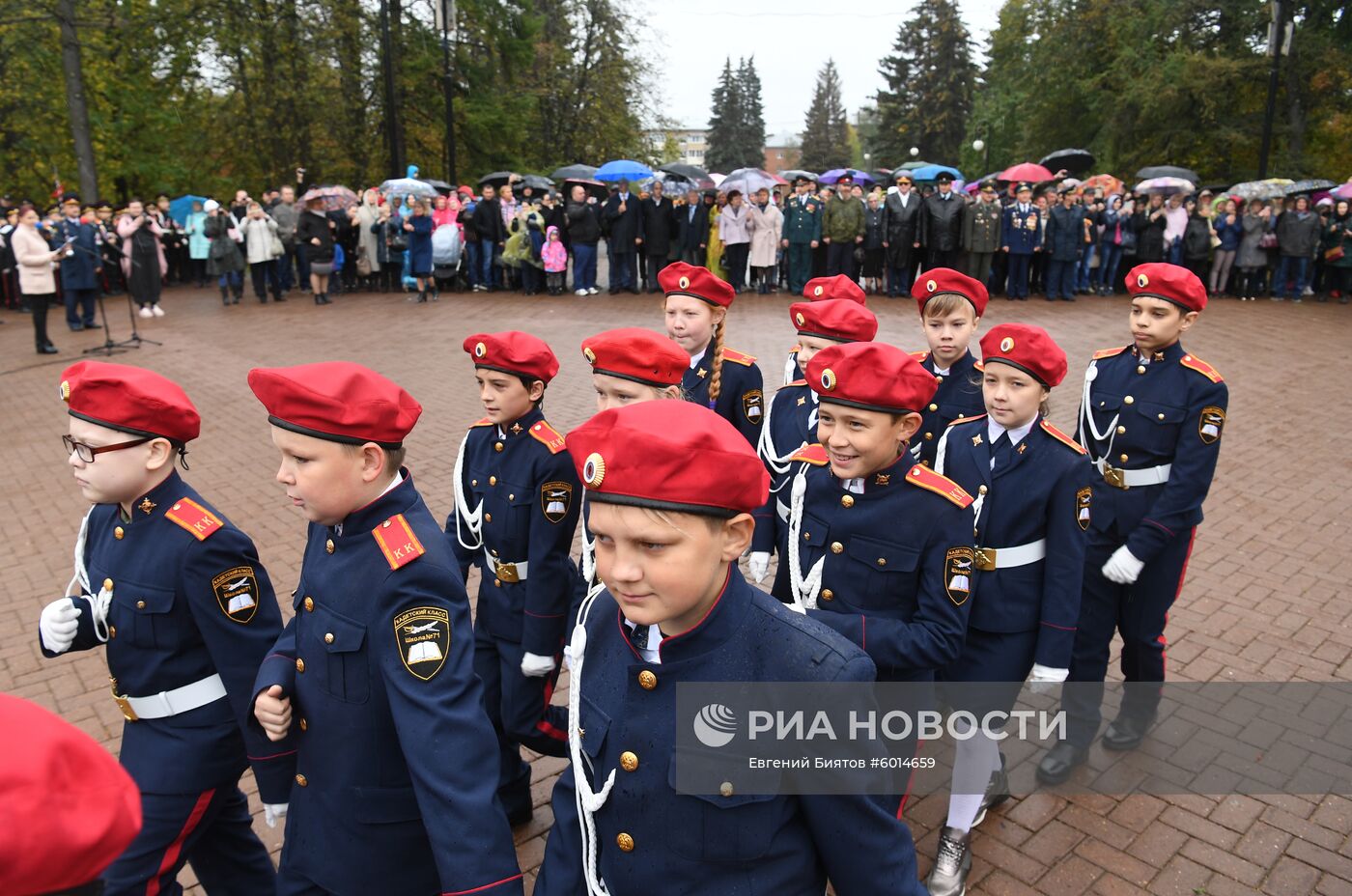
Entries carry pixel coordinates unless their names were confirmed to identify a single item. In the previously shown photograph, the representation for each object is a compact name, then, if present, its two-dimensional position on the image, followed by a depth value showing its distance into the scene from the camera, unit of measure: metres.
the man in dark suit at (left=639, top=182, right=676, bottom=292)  18.84
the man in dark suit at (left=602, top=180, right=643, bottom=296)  19.08
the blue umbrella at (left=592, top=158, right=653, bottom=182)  23.27
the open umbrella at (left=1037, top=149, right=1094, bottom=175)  25.73
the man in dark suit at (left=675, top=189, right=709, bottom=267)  19.06
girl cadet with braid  5.34
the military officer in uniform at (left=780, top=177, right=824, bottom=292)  18.67
